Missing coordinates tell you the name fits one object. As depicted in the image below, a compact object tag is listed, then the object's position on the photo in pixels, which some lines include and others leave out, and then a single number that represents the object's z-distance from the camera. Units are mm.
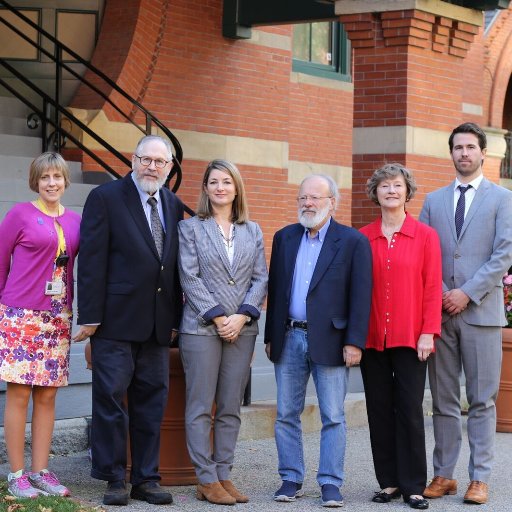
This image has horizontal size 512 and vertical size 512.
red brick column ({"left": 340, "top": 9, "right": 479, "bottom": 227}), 11828
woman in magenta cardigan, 6848
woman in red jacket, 7152
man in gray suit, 7387
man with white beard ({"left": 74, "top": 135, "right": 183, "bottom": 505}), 6895
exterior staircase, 9047
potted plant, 10070
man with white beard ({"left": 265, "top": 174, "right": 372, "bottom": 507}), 7051
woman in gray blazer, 7062
